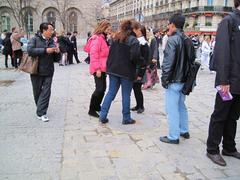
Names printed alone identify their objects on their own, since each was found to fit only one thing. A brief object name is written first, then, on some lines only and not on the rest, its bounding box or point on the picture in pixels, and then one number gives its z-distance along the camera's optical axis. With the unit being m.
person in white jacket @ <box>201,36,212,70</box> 11.96
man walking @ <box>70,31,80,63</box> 14.34
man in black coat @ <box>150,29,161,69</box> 7.48
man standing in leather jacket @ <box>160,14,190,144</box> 3.64
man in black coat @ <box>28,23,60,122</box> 4.79
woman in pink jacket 4.76
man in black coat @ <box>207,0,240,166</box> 3.11
